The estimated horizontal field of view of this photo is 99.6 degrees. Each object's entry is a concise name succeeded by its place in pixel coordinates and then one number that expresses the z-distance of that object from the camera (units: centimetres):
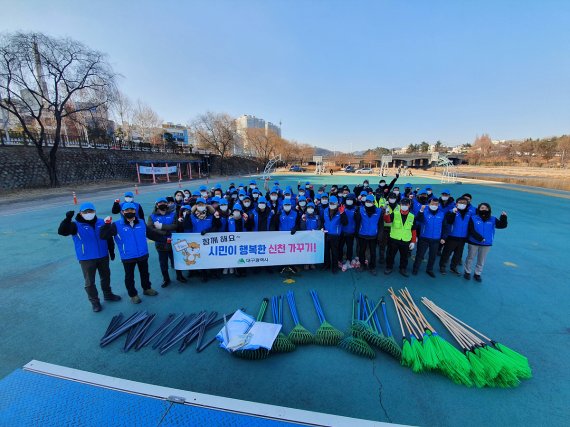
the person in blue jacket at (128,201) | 555
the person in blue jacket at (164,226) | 500
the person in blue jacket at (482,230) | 527
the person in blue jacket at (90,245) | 416
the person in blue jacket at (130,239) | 437
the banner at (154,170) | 2840
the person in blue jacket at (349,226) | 579
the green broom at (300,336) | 362
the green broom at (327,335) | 361
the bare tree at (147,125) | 4453
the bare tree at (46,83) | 1653
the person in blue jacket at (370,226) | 554
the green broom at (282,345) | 345
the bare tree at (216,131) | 4478
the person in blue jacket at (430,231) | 545
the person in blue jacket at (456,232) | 546
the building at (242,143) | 5916
